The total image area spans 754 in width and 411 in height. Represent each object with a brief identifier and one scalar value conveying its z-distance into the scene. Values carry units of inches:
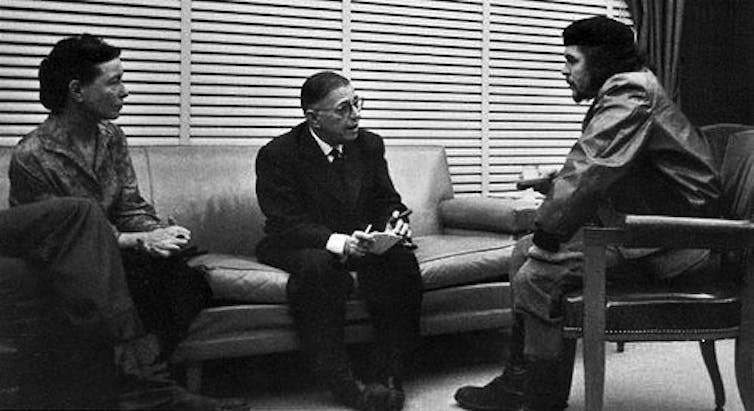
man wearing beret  119.6
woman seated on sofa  129.2
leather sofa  140.3
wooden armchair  117.1
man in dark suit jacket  139.9
